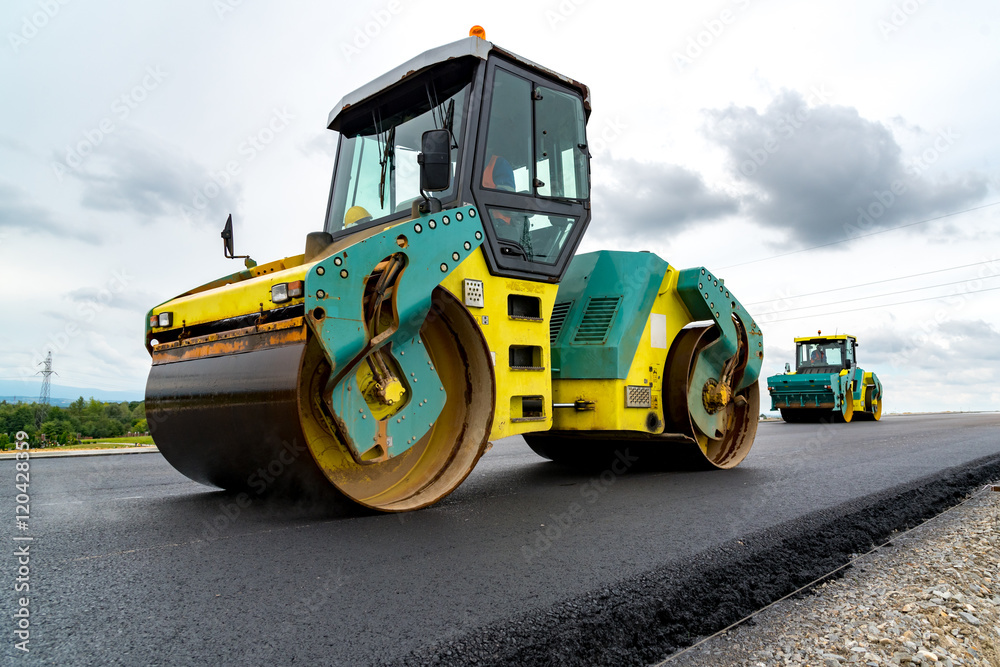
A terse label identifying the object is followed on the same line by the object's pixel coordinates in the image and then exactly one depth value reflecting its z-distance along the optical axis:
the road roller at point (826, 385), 17.38
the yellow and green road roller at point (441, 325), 3.20
